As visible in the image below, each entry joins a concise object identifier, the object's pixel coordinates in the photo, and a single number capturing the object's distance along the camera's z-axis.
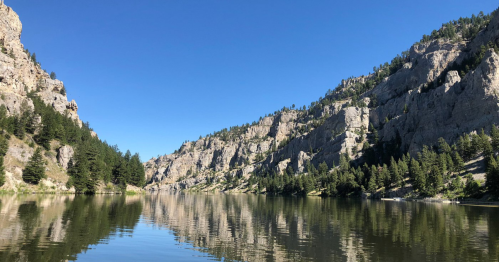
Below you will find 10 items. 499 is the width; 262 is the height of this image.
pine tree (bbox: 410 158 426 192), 115.00
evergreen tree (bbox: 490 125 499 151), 113.42
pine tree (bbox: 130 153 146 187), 160.21
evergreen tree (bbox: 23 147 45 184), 95.19
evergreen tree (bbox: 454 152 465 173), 118.24
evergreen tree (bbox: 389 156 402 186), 136.62
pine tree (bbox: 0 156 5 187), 84.63
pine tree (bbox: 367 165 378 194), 145.25
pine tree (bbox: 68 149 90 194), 109.94
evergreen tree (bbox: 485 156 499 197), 87.50
